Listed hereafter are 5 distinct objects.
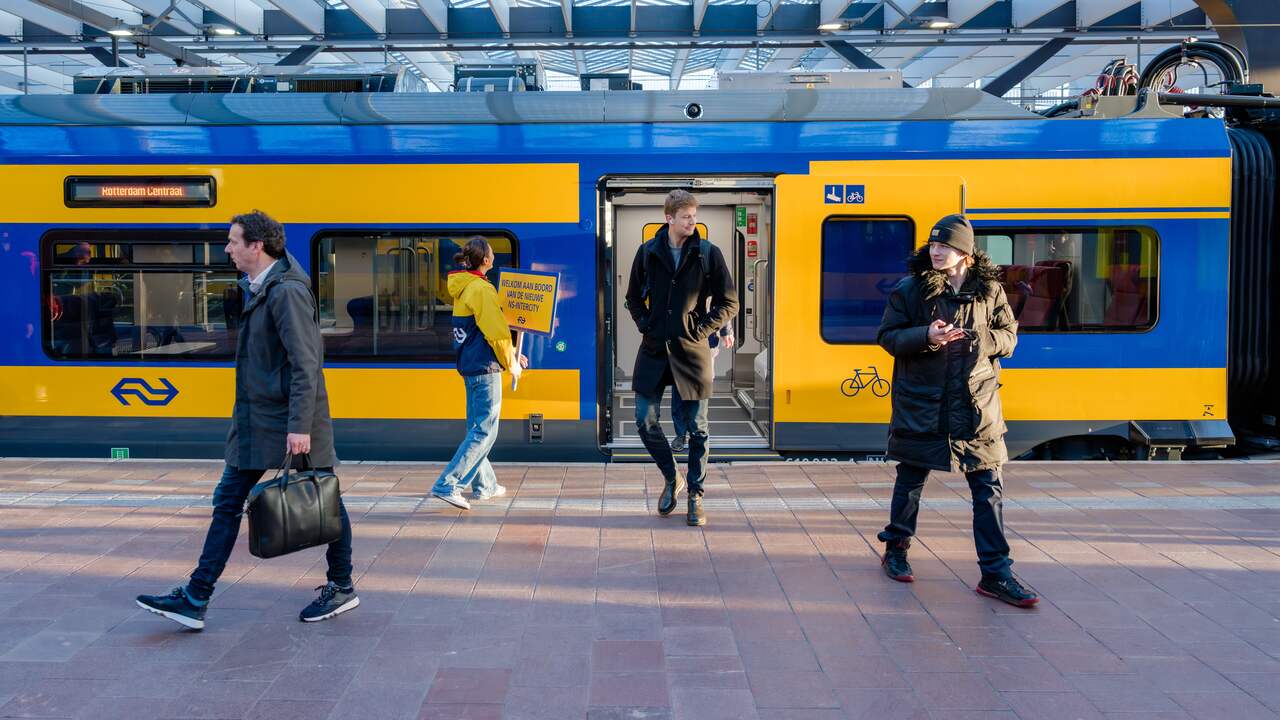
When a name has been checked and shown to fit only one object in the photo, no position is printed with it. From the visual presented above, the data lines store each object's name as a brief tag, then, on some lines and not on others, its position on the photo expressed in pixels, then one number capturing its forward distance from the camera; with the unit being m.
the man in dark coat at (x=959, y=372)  4.94
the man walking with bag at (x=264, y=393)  4.45
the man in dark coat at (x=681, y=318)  6.25
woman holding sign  6.71
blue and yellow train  7.99
